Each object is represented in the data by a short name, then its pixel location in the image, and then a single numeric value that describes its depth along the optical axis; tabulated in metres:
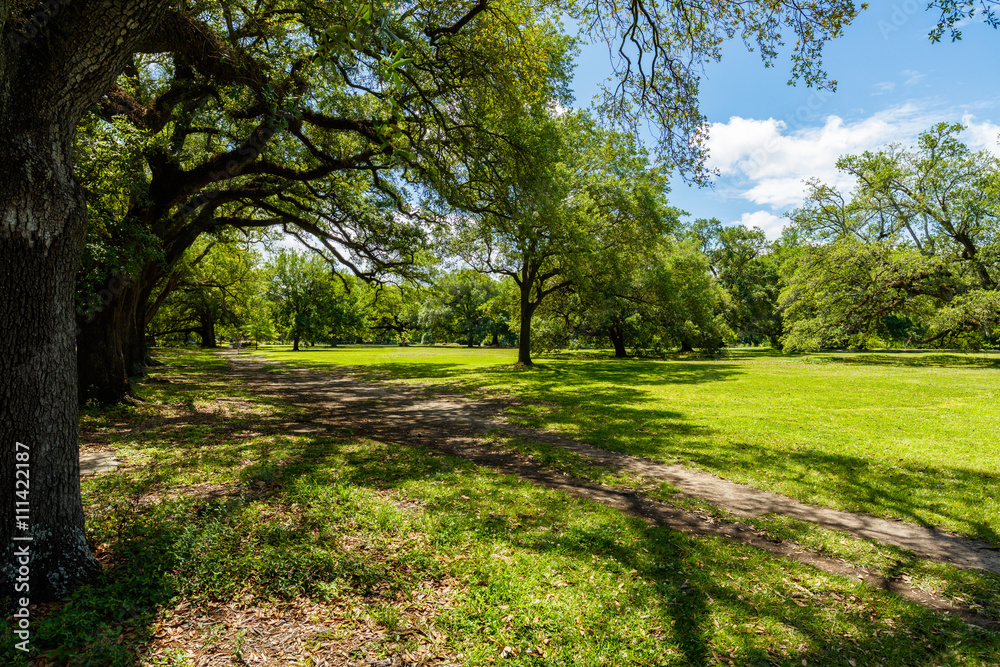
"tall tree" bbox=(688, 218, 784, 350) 52.41
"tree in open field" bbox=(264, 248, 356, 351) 55.94
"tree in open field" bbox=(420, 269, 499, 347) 74.25
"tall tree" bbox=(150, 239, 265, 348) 26.67
